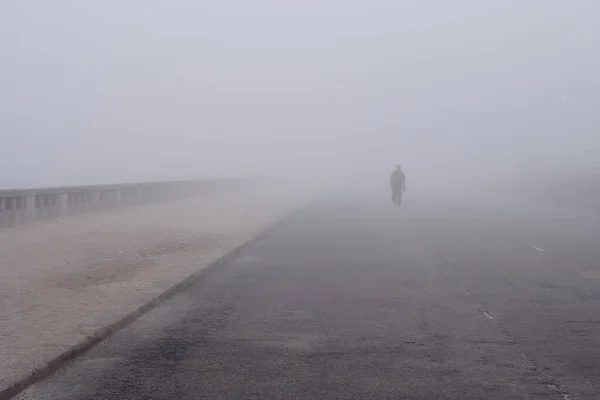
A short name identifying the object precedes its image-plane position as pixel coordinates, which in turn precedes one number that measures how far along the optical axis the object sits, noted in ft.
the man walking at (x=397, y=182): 119.14
